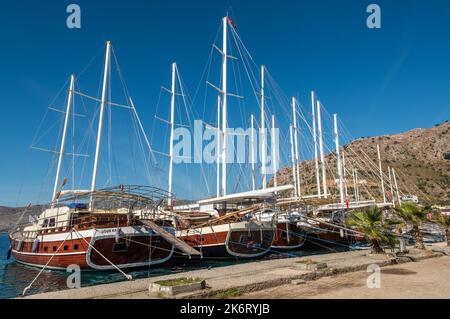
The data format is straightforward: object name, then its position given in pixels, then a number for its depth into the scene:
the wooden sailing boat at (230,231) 29.20
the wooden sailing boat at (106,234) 24.81
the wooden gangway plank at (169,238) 23.74
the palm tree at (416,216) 25.73
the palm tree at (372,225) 20.81
